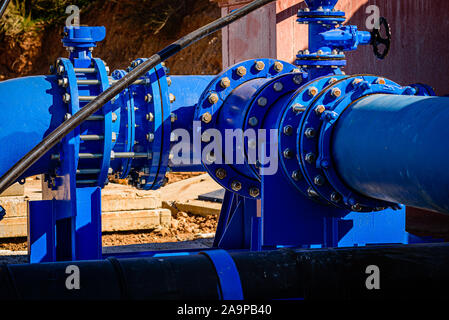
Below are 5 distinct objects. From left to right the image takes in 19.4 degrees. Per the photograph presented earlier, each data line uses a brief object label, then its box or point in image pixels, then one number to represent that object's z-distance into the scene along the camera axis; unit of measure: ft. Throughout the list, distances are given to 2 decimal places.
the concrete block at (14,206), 35.98
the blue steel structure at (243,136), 19.10
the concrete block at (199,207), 41.65
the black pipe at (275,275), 11.65
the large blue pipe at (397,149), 15.08
